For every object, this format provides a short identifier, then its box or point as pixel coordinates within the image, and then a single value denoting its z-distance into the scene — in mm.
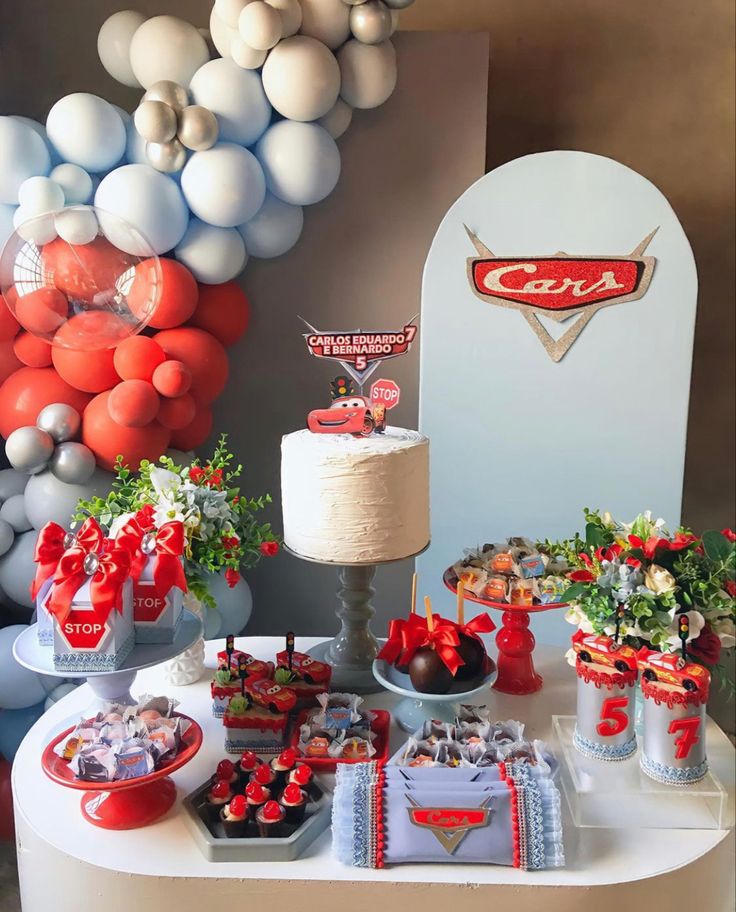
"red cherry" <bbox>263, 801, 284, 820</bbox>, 1255
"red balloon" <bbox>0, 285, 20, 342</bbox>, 2158
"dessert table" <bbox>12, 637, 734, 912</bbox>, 1204
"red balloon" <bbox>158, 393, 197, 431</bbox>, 2242
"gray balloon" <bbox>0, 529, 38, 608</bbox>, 2213
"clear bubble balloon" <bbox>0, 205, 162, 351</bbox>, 1891
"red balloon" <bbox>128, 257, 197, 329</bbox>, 2217
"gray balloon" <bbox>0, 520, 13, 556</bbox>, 2207
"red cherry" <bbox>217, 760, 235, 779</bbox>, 1368
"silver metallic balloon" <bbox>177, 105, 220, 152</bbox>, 2109
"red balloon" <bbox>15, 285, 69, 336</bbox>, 1912
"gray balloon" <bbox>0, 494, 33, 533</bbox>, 2238
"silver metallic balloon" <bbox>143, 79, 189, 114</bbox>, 2137
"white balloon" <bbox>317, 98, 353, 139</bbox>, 2336
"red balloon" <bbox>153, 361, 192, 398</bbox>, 2174
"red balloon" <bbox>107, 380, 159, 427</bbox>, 2125
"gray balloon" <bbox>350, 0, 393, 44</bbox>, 2199
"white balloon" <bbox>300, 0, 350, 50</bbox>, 2180
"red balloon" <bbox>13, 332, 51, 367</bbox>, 2213
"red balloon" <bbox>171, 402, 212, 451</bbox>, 2410
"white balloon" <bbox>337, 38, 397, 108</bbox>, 2264
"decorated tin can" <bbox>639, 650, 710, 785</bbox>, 1338
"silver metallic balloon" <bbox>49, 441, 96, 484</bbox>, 2143
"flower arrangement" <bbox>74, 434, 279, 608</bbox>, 1639
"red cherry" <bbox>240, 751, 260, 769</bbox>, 1387
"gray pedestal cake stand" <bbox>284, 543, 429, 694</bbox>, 1732
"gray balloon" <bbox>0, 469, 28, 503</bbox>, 2277
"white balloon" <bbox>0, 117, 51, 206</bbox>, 2070
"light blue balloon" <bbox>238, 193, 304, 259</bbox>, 2316
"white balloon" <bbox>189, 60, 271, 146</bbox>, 2156
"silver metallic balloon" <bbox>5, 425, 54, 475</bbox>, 2111
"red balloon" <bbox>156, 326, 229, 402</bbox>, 2287
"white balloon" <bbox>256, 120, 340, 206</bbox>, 2227
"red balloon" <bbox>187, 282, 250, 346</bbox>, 2398
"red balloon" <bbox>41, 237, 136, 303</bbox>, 1910
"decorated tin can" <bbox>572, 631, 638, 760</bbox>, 1421
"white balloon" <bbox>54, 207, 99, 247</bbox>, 1903
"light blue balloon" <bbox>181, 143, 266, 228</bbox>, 2141
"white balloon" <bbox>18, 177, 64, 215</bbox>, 2059
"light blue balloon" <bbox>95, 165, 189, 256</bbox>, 2105
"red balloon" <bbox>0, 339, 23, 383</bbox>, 2223
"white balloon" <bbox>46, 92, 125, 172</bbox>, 2113
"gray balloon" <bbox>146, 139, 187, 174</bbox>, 2146
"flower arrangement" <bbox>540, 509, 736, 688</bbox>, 1366
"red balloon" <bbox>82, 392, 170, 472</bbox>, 2174
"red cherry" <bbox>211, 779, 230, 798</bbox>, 1319
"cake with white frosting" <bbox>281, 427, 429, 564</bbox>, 1585
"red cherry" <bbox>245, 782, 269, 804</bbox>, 1291
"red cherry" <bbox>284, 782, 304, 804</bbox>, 1279
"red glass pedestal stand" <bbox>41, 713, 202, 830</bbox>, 1277
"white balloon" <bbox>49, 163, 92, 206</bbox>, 2127
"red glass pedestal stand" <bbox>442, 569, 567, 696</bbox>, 1756
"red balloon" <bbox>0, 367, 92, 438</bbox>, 2197
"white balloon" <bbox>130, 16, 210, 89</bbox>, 2205
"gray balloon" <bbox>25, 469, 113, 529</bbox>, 2170
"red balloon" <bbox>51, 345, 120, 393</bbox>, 2180
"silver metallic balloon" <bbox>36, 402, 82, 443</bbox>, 2162
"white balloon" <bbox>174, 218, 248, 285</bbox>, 2262
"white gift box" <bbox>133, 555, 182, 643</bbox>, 1406
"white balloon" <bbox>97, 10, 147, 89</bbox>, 2297
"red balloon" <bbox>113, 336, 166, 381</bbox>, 2193
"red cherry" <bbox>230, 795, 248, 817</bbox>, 1263
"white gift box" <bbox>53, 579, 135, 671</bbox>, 1294
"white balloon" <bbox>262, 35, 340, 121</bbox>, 2131
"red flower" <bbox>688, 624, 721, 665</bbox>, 1385
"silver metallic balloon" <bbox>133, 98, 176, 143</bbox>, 2088
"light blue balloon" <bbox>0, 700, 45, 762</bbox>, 2350
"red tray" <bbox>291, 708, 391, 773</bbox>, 1438
